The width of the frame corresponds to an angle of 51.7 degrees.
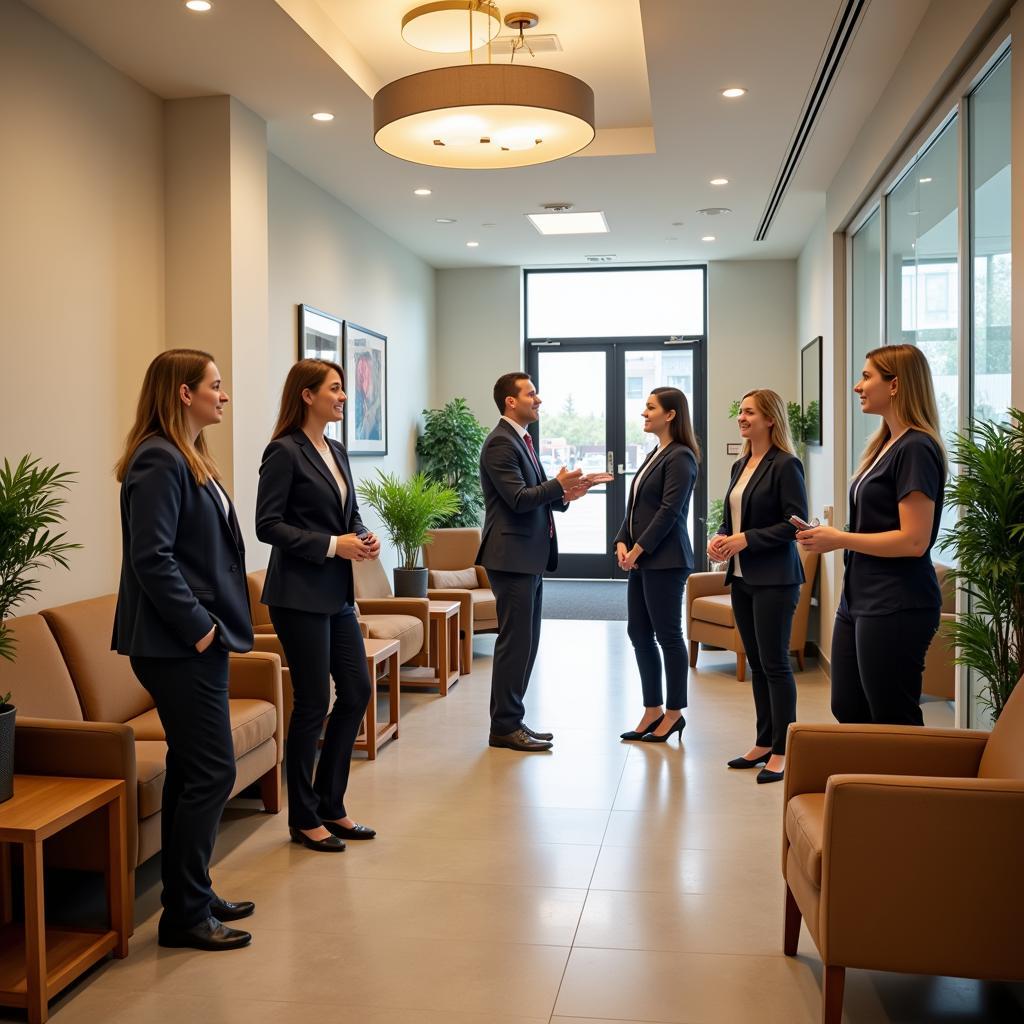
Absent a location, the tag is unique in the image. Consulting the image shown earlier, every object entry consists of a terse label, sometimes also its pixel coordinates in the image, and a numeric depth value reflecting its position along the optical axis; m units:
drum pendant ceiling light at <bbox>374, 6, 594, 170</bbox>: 3.70
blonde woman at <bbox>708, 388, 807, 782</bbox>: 4.34
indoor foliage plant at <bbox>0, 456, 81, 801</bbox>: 2.73
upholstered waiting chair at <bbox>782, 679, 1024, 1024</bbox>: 2.27
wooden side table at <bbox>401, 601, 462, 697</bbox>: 6.28
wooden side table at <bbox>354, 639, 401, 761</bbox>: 4.87
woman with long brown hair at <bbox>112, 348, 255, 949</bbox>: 2.80
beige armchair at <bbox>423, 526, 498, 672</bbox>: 6.88
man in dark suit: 4.82
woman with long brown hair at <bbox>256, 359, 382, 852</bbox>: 3.49
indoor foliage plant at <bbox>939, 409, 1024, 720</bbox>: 2.71
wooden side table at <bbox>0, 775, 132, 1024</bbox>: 2.54
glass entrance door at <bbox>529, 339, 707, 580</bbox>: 11.19
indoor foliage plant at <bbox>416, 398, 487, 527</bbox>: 9.75
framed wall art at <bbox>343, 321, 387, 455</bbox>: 7.81
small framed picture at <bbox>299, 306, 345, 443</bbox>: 6.83
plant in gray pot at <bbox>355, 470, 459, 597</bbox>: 7.14
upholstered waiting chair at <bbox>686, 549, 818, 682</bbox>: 6.85
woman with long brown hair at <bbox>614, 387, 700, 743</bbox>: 4.82
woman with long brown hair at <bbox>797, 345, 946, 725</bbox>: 3.07
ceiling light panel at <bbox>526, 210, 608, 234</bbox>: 8.33
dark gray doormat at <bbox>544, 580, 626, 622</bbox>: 9.34
